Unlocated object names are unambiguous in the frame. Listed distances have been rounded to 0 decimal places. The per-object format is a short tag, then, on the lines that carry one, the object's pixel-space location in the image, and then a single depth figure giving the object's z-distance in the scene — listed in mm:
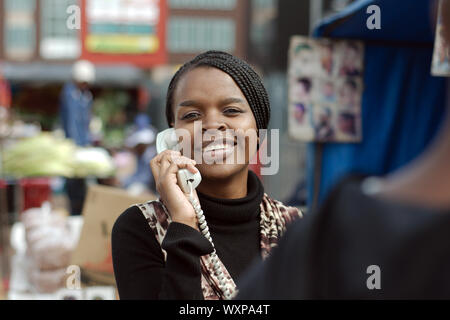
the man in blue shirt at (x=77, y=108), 7415
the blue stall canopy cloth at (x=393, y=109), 3684
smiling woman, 1092
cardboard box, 2252
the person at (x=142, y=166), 5256
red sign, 10531
